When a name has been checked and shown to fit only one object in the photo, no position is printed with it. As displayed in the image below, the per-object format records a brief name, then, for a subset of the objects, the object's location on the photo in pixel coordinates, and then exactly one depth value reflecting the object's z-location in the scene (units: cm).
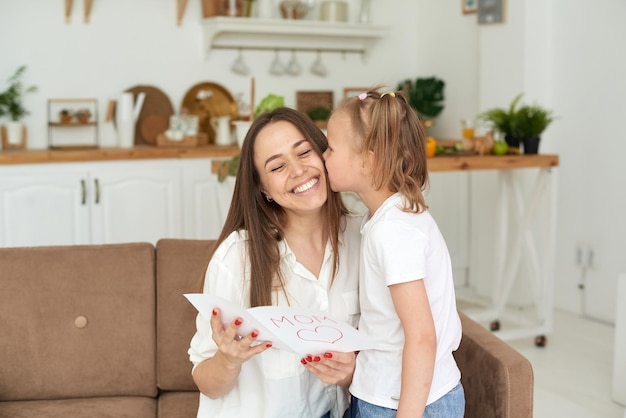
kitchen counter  375
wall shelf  496
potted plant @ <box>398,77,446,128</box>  529
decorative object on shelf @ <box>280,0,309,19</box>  516
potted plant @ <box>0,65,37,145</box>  463
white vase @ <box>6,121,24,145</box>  462
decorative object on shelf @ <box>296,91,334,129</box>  528
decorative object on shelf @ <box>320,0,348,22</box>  526
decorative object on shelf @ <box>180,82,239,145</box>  512
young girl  152
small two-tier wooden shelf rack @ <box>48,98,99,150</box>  474
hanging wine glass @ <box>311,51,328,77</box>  543
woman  179
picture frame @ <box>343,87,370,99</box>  551
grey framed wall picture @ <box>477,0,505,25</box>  465
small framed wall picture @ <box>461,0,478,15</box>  498
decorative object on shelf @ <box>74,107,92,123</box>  475
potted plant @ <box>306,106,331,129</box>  521
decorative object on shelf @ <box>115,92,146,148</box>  480
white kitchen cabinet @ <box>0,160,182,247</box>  430
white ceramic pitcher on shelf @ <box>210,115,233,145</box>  504
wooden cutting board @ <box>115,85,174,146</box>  498
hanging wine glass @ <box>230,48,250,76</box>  519
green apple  394
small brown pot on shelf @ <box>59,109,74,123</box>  472
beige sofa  217
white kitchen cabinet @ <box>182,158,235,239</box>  461
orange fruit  375
